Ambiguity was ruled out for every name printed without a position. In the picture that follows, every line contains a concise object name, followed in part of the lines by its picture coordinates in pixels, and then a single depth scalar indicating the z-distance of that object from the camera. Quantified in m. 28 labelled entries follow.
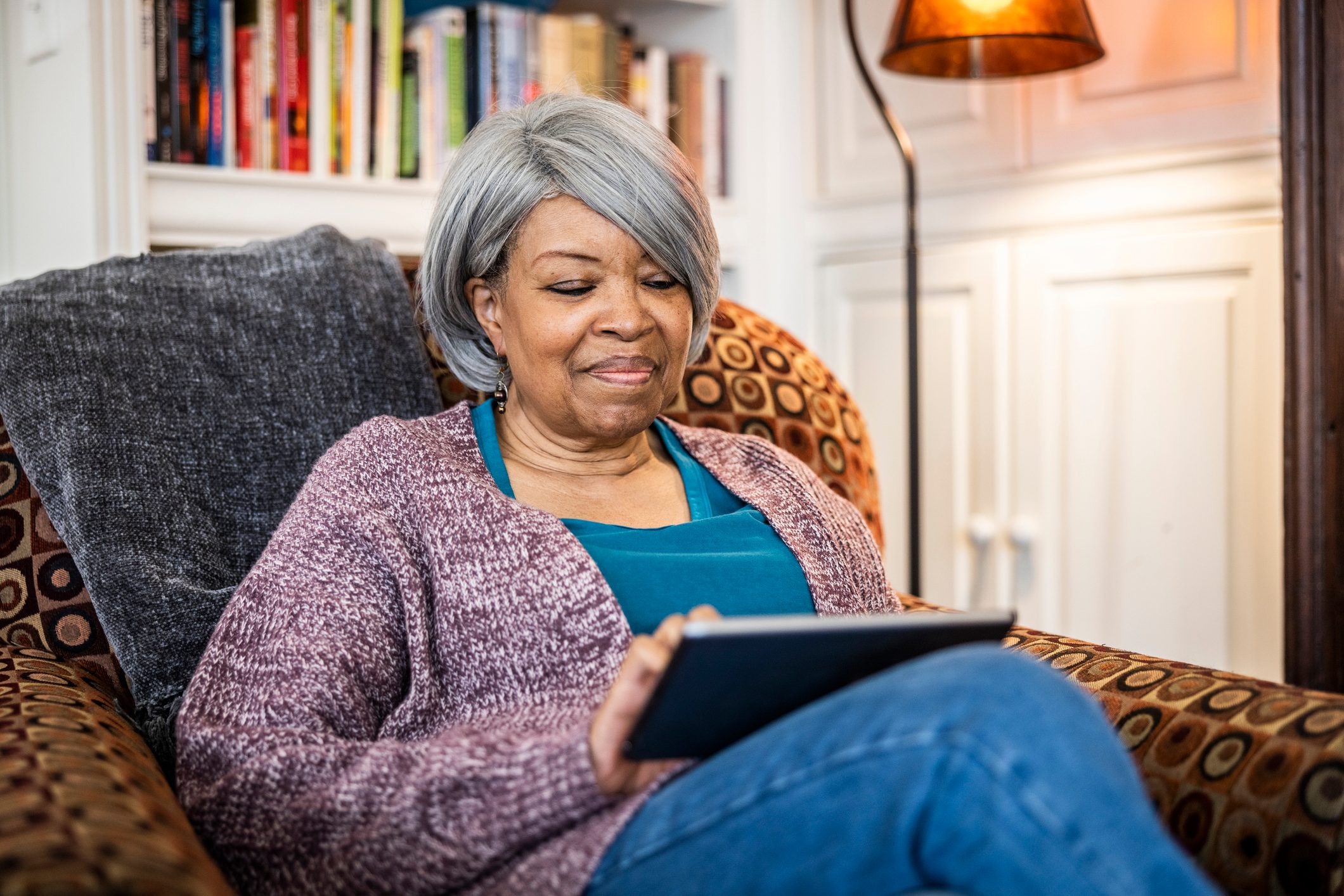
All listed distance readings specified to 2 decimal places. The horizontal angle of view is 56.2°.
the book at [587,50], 2.13
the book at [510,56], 2.04
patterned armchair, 0.65
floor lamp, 1.62
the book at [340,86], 1.90
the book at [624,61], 2.20
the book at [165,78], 1.75
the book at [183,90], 1.77
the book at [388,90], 1.94
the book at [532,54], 2.07
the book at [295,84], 1.86
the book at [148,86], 1.73
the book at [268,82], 1.83
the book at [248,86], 1.83
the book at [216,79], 1.80
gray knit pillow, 1.10
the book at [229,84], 1.81
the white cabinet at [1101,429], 1.72
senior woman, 0.74
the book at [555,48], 2.09
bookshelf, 1.80
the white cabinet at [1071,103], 1.68
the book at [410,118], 1.99
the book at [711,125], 2.31
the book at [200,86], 1.79
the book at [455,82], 2.00
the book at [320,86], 1.87
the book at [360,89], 1.91
